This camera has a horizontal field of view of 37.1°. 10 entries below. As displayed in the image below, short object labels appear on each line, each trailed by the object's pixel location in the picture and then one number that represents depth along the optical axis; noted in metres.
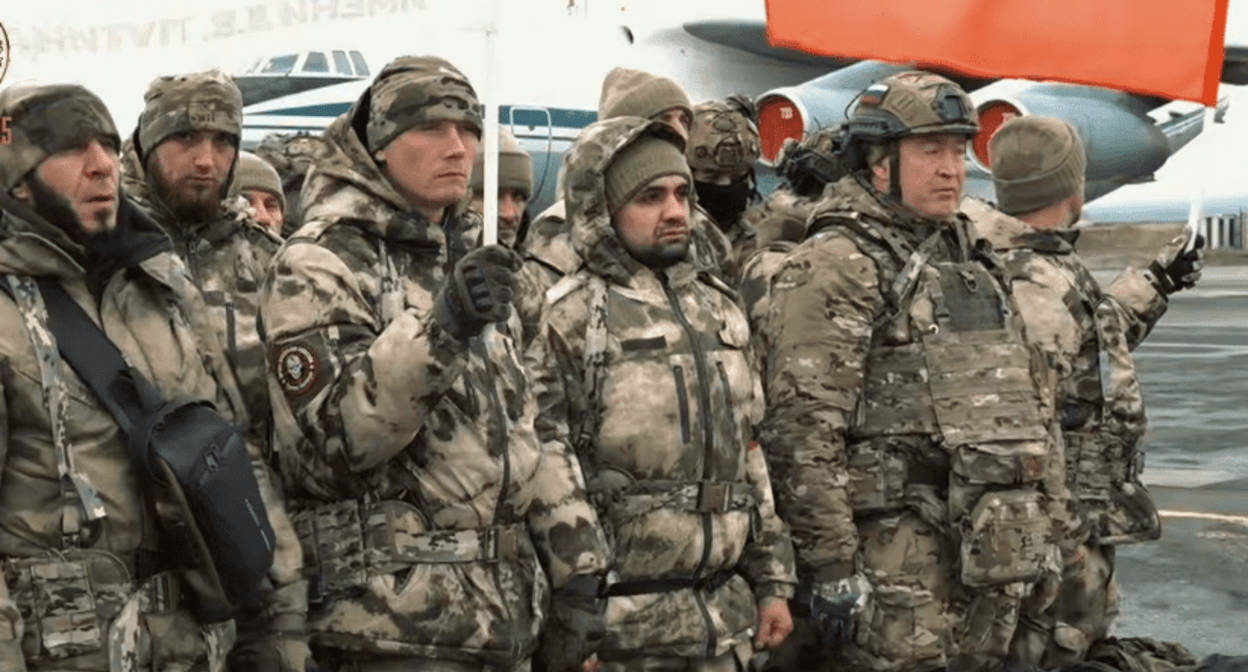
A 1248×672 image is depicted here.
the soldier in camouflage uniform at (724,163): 6.69
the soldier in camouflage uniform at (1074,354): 6.09
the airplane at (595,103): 20.00
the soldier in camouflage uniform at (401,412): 3.72
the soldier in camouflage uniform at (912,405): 5.15
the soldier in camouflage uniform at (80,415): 3.30
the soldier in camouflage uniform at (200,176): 5.48
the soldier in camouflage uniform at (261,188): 7.12
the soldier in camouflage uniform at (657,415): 4.55
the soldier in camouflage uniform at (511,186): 6.79
